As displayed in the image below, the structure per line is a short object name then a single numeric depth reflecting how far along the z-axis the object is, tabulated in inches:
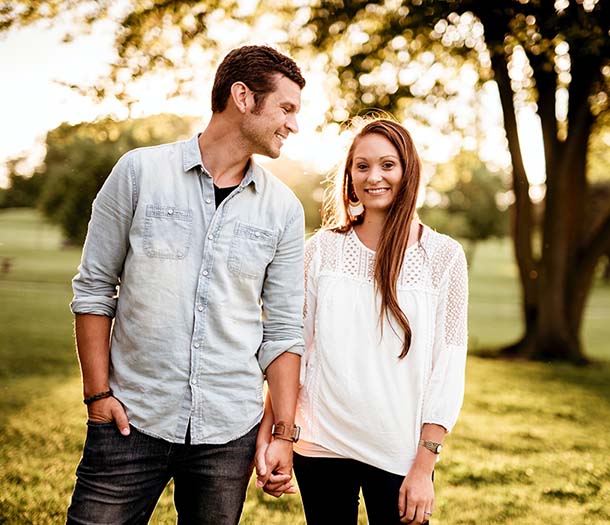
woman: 104.3
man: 96.9
